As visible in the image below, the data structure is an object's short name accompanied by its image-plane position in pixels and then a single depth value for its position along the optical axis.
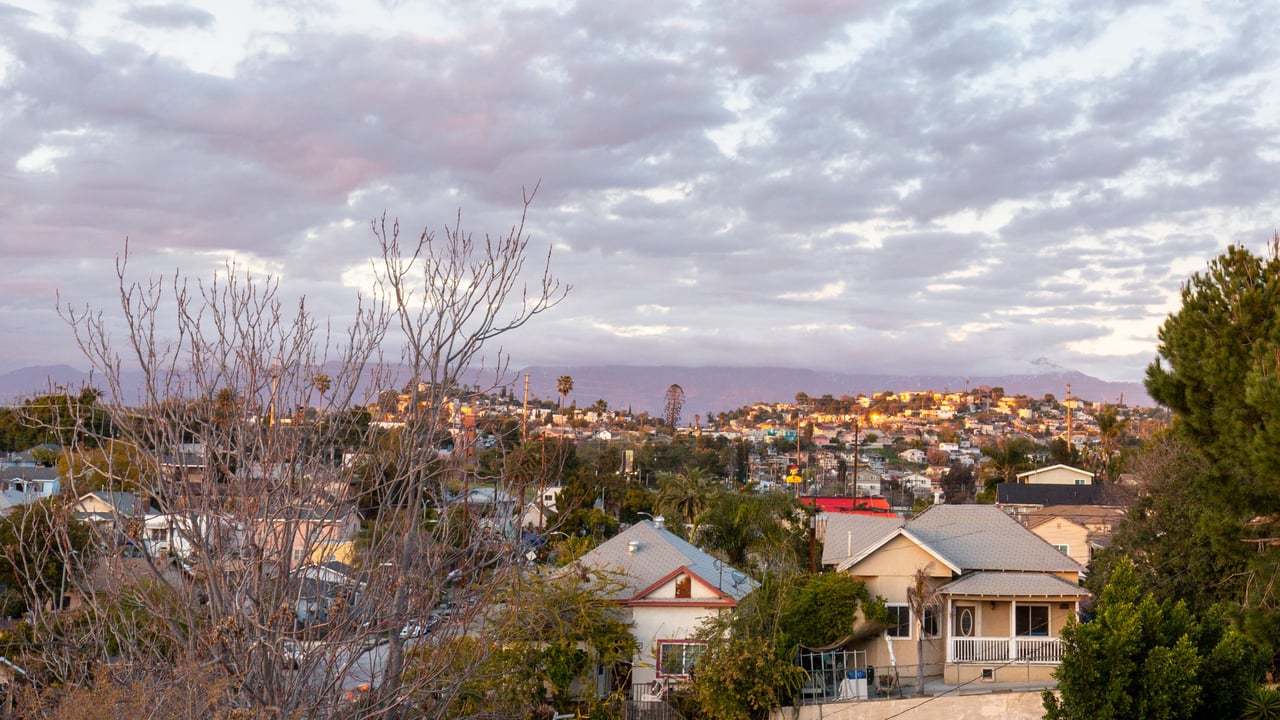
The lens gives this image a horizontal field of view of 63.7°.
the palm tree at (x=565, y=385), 100.44
